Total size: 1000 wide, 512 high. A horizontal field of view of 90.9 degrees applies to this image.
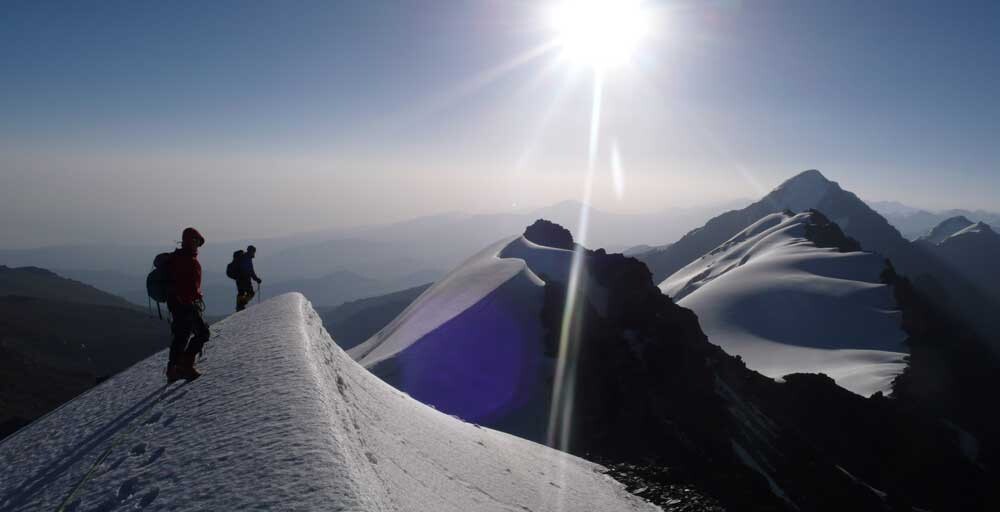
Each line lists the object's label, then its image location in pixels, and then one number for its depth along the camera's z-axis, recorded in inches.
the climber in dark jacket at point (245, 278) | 633.6
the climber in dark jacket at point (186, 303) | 335.3
